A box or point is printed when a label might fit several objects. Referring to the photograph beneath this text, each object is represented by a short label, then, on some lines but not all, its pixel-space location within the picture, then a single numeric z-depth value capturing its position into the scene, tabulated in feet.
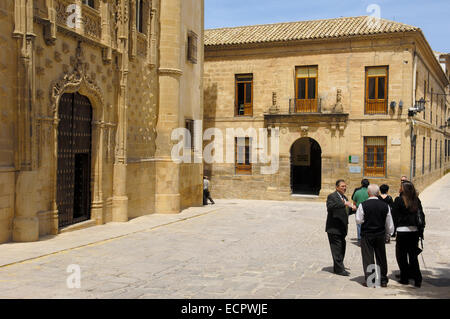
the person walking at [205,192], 69.04
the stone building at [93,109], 33.06
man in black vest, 23.93
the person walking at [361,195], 36.47
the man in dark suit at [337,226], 26.55
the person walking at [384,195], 37.18
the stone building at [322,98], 72.69
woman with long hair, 24.25
